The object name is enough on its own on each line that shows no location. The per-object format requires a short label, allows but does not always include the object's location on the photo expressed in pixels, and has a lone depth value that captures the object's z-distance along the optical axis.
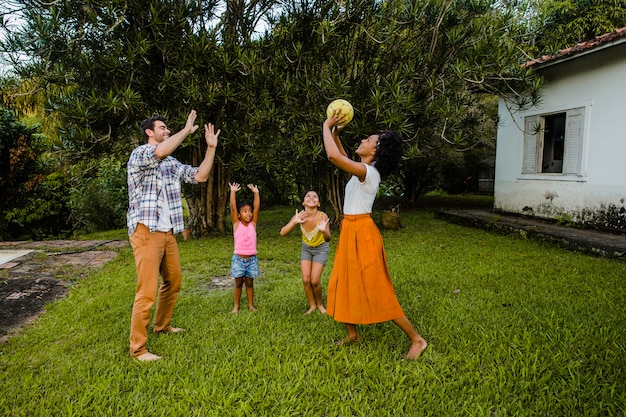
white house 7.55
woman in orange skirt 3.13
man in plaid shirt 3.16
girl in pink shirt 4.17
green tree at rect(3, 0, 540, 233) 6.90
